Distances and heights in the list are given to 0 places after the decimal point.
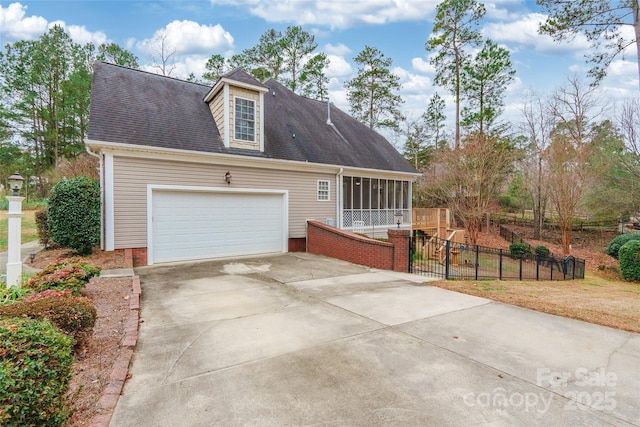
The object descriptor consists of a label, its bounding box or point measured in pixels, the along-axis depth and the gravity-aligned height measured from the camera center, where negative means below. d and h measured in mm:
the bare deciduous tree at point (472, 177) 17625 +1639
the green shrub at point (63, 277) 4711 -1154
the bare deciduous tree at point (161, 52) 21375 +10423
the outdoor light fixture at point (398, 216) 15647 -537
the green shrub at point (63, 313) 3298 -1173
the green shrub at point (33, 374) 1890 -1107
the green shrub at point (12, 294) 4721 -1408
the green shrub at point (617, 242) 15055 -1720
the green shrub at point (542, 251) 16031 -2304
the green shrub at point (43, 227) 10742 -840
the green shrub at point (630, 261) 12242 -2106
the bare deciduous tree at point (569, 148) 17891 +3410
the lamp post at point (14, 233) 5398 -527
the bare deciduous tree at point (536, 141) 21453 +4492
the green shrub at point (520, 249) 15761 -2167
